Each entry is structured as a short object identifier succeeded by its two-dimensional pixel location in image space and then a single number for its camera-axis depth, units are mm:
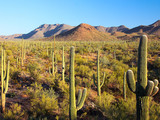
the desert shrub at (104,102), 6581
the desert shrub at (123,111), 5530
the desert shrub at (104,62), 16289
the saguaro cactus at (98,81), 8791
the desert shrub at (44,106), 6349
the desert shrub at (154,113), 5002
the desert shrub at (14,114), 5735
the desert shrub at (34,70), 10824
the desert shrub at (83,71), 12548
